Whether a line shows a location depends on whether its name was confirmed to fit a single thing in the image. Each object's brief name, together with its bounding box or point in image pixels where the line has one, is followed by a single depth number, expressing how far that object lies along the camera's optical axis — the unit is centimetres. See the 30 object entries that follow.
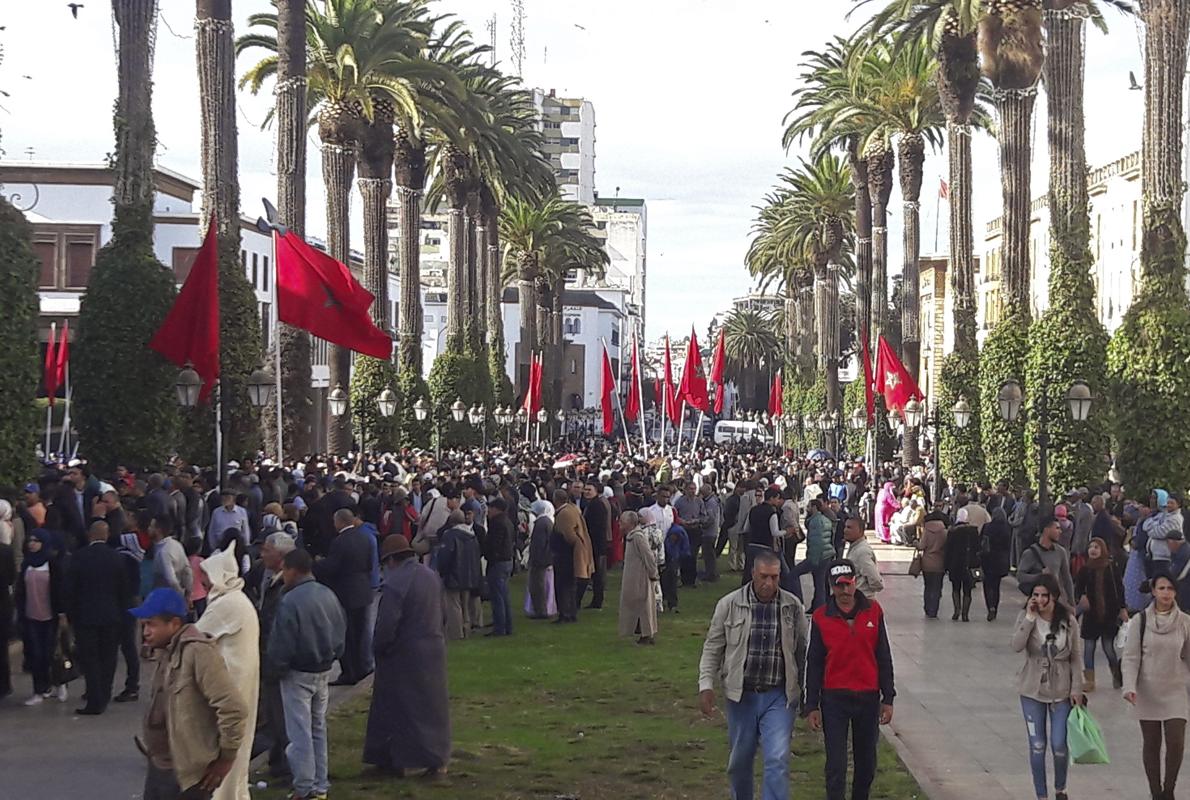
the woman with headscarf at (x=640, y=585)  2003
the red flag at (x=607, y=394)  5625
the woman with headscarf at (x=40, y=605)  1500
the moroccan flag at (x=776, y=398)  7962
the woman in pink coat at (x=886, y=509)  3931
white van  11675
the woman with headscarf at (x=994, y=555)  2222
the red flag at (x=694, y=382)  5347
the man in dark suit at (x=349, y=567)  1480
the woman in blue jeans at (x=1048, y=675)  1102
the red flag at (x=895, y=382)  4744
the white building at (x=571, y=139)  18562
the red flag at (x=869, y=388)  5384
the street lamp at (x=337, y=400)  3991
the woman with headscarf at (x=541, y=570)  2181
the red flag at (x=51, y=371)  4706
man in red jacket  1008
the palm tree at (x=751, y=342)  14150
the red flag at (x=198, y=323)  2180
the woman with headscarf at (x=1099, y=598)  1553
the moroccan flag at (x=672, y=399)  5904
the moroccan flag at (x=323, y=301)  2362
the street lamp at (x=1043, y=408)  2634
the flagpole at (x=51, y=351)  4276
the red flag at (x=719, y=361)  5528
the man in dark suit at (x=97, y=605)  1424
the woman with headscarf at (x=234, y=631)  836
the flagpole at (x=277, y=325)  2405
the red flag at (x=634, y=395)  5957
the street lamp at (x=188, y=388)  2397
